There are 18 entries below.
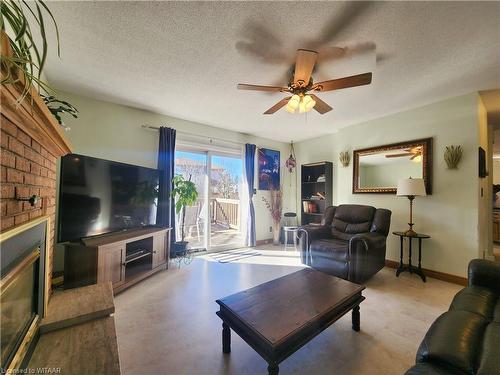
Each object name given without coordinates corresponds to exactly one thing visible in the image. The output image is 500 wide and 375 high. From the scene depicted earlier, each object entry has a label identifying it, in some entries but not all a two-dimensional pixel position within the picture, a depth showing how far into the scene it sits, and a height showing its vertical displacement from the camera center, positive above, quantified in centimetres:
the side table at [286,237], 428 -91
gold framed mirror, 299 +47
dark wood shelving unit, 427 +8
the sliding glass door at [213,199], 387 -15
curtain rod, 330 +100
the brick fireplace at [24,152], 81 +18
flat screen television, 207 -8
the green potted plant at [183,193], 328 -3
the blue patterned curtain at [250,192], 436 +0
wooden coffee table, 117 -77
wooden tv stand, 208 -76
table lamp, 270 +10
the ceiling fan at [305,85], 168 +99
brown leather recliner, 250 -65
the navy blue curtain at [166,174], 329 +25
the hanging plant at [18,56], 61 +40
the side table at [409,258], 277 -85
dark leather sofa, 82 -64
